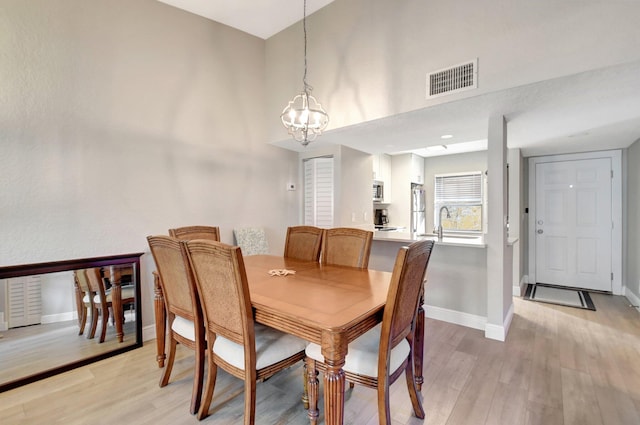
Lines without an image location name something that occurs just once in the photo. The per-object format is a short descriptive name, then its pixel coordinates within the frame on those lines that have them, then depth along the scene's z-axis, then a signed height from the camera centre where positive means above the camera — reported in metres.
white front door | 4.27 -0.24
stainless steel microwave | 5.21 +0.35
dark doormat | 3.77 -1.24
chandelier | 2.38 +0.77
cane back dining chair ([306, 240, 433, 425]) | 1.34 -0.72
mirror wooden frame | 2.15 -0.47
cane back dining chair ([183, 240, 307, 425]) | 1.40 -0.63
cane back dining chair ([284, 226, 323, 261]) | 2.72 -0.31
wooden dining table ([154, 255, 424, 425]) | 1.25 -0.48
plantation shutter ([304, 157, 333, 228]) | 4.16 +0.27
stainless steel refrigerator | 5.58 -0.01
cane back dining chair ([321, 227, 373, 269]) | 2.40 -0.32
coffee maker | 5.62 -0.14
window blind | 5.60 +0.42
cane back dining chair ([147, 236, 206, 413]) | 1.69 -0.56
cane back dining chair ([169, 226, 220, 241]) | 2.87 -0.21
